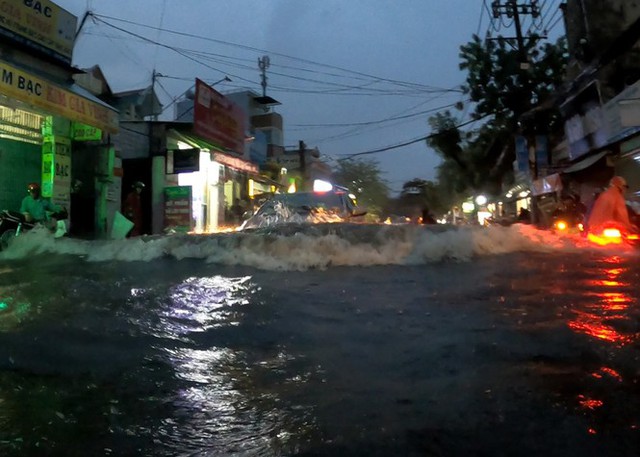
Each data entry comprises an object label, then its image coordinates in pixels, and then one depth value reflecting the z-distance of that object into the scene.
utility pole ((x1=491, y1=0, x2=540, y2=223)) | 21.45
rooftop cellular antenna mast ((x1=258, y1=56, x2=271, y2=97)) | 33.56
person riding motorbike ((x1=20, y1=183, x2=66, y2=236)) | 9.49
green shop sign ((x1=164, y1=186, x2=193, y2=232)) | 16.25
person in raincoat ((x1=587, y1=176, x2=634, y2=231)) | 7.27
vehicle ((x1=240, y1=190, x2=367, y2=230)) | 9.50
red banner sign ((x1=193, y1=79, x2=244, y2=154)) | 17.00
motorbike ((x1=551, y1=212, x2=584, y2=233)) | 12.93
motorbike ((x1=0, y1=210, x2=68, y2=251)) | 8.73
